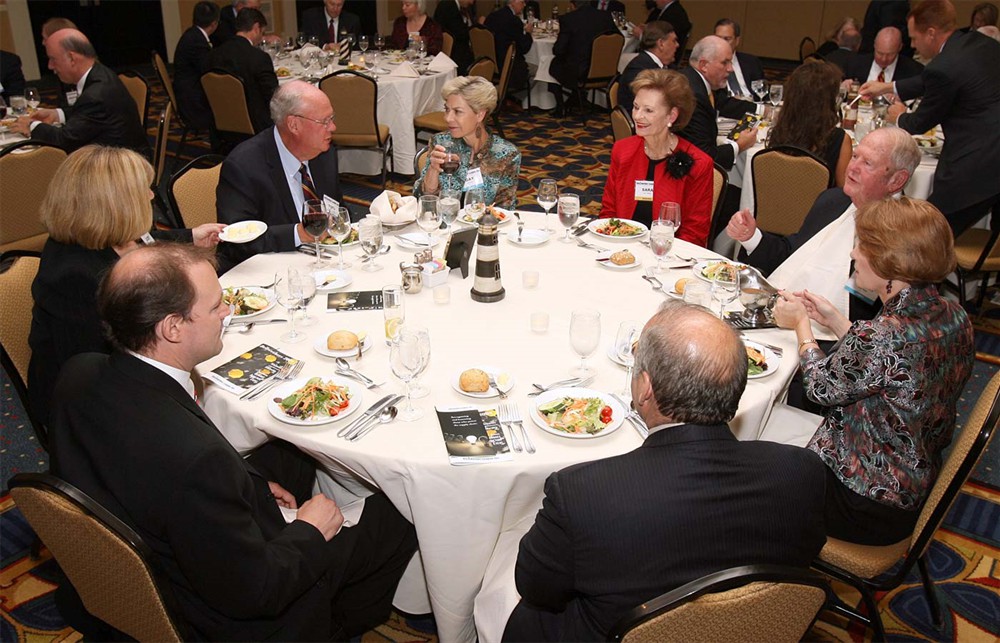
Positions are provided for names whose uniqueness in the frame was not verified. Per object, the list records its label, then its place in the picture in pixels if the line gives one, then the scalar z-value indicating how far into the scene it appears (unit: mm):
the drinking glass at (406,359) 1983
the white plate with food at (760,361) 2283
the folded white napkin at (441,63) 7152
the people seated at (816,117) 4211
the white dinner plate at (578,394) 1980
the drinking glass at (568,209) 3086
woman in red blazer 3604
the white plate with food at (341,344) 2332
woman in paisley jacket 2055
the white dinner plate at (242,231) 2928
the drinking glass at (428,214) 3053
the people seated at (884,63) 6445
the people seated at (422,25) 8531
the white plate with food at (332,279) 2762
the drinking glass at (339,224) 2844
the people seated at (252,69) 6285
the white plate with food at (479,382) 2141
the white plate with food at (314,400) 2043
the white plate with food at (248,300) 2559
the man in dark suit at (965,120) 4262
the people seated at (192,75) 6738
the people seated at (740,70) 6523
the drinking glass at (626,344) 2296
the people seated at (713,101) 4773
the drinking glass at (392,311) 2346
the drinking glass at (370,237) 2881
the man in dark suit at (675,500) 1426
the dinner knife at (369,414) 2004
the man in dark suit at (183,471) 1600
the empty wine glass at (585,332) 2107
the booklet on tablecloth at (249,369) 2193
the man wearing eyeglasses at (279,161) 3334
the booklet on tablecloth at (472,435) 1920
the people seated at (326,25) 8891
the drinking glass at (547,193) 3238
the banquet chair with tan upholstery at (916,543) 1933
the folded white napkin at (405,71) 6773
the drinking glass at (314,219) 2719
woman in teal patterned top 3768
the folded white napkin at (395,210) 3316
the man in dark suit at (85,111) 4938
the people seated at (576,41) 8469
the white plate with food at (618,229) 3285
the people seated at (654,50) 6246
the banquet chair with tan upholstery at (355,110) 5973
